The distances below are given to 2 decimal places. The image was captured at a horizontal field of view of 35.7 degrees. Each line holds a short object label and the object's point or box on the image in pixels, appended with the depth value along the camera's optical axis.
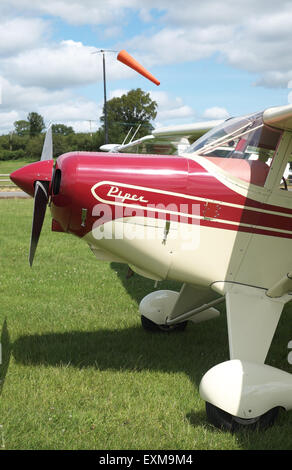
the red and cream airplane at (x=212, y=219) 3.74
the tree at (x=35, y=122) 74.50
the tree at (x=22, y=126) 75.75
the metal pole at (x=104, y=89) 35.79
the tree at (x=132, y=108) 70.06
